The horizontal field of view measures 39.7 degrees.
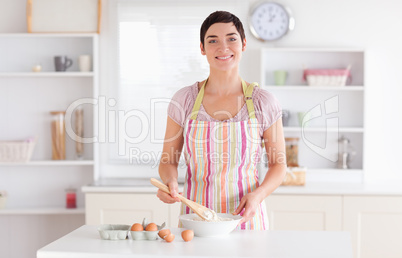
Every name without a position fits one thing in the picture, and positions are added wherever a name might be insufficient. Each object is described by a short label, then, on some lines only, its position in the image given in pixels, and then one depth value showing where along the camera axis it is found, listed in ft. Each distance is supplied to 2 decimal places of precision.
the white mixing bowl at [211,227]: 6.38
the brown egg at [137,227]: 6.33
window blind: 14.33
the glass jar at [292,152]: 13.79
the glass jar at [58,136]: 14.21
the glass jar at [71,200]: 14.29
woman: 7.61
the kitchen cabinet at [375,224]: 12.36
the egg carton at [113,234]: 6.29
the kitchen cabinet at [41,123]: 14.52
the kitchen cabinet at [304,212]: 12.44
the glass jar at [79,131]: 14.21
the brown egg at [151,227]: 6.34
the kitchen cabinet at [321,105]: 13.99
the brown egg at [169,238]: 6.15
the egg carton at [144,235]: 6.29
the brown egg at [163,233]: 6.23
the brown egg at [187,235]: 6.20
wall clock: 13.98
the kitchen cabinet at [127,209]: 12.80
